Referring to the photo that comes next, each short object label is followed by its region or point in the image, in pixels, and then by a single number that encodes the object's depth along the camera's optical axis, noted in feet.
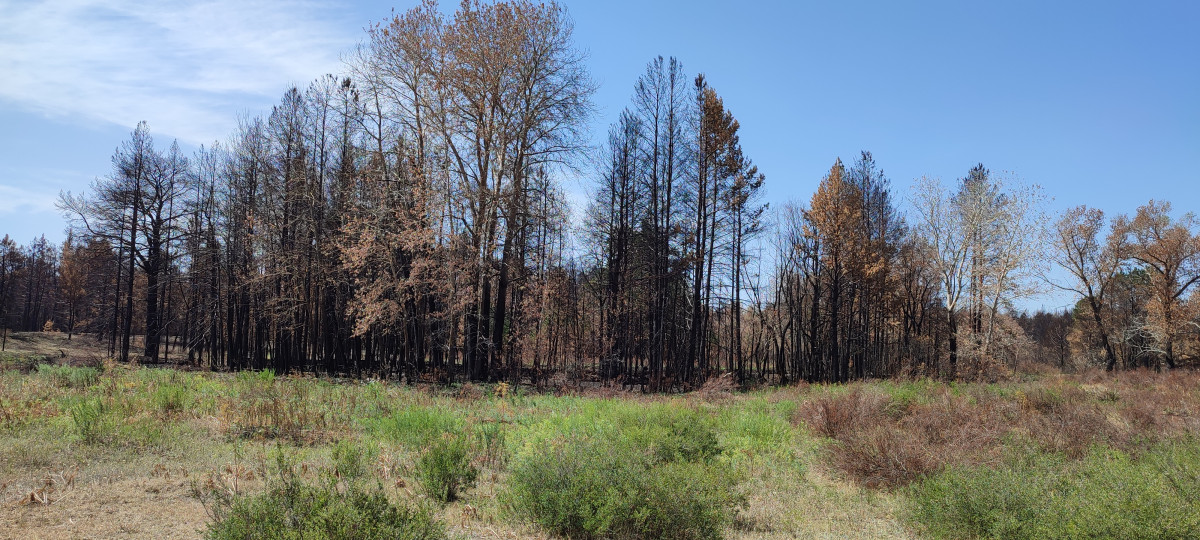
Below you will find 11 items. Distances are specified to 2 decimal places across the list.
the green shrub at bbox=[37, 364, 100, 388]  48.12
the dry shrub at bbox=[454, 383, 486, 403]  53.16
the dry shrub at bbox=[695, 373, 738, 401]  63.82
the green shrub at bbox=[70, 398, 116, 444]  27.41
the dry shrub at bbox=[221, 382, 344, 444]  30.86
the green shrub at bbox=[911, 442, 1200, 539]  15.07
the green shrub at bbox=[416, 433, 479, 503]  21.44
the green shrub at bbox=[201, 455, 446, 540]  13.61
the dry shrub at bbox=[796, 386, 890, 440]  35.63
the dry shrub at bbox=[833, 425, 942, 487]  25.05
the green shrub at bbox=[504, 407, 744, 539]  17.60
